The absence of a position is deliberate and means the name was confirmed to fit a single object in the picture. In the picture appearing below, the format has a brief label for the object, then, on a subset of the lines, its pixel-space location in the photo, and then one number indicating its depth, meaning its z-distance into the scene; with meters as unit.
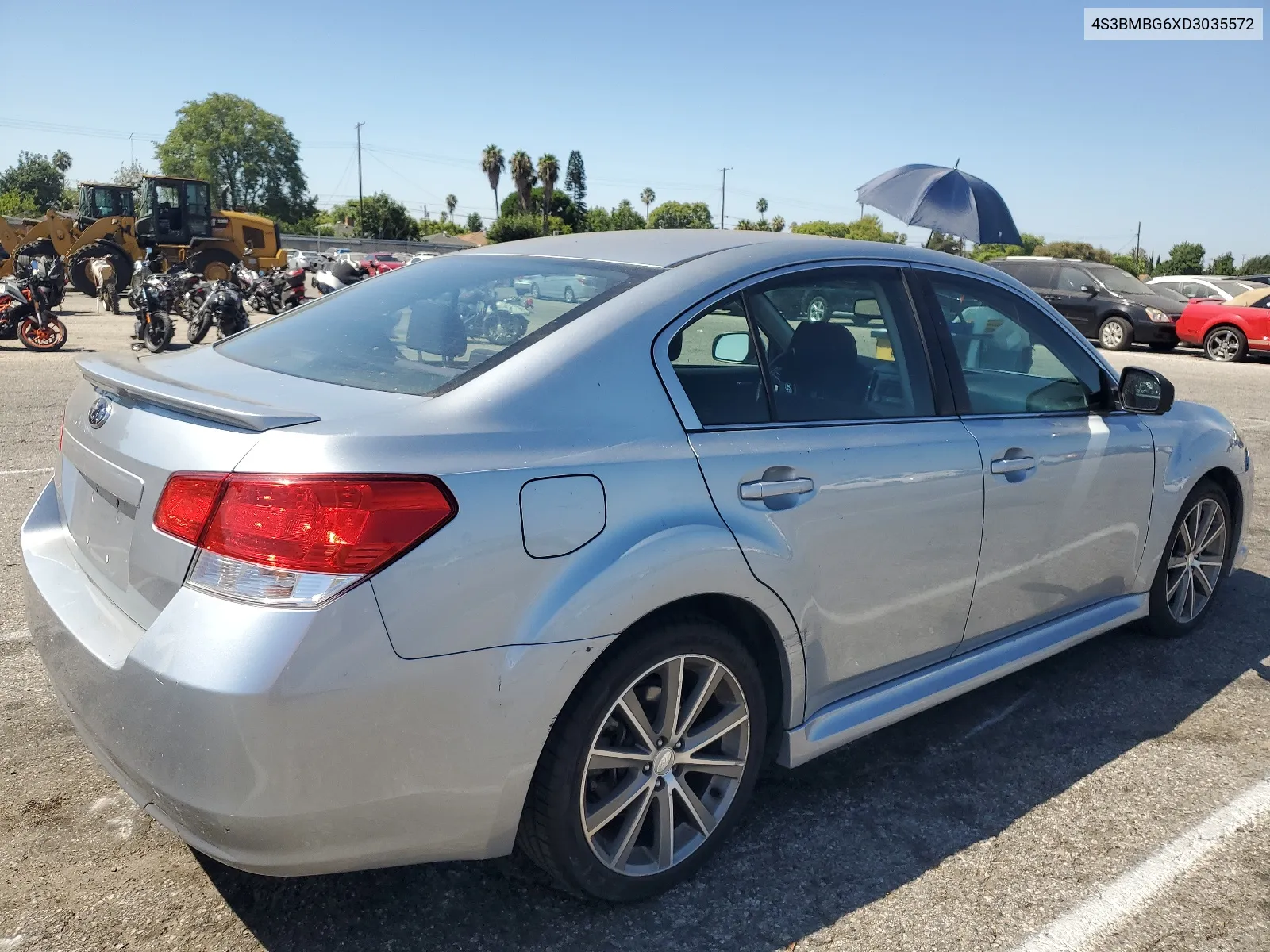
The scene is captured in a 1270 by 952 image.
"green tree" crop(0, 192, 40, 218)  74.62
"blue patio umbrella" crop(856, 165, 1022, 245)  11.75
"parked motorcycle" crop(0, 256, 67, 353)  14.45
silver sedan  1.95
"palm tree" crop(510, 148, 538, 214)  91.94
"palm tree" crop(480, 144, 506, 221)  100.62
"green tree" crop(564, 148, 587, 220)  121.38
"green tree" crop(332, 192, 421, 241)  87.88
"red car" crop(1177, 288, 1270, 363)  18.28
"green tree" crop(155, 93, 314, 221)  98.81
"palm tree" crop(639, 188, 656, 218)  137.75
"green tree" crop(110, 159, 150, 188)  77.19
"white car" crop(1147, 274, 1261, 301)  21.98
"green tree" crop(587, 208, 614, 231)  100.00
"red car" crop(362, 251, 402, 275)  41.94
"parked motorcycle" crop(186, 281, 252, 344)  15.59
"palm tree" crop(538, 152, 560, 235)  91.12
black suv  19.39
